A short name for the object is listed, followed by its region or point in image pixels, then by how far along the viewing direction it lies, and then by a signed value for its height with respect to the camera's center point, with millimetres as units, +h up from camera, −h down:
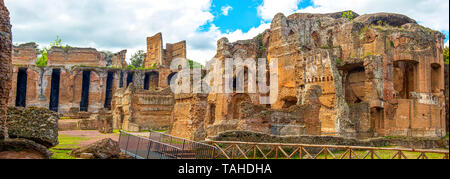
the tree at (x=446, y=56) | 34859 +5439
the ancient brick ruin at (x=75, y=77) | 39281 +3196
